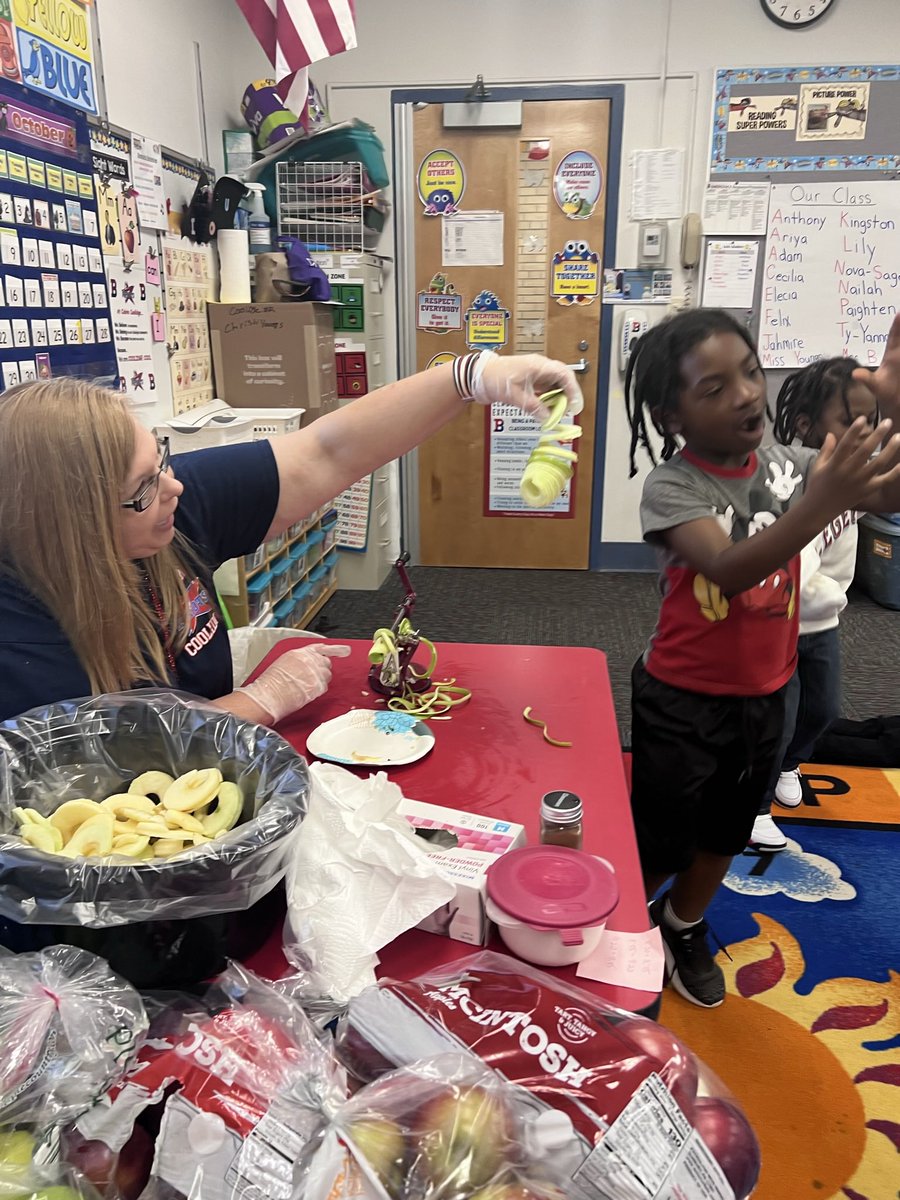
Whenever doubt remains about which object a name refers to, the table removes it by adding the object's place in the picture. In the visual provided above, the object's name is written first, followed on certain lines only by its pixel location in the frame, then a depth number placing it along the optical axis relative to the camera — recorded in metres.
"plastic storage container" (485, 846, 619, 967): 0.74
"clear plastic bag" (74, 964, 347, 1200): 0.46
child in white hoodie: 1.89
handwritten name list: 3.74
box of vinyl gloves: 0.77
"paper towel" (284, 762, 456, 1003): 0.72
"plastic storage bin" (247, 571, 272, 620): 2.92
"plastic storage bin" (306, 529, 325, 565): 3.56
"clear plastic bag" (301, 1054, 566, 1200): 0.44
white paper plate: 1.09
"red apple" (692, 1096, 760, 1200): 0.48
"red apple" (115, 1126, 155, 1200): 0.48
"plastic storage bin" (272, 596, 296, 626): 3.20
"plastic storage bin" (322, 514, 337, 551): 3.81
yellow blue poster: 2.07
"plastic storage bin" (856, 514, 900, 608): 3.73
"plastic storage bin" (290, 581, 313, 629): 3.43
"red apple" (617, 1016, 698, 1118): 0.50
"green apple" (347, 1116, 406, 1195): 0.45
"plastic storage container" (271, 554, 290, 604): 3.13
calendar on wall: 2.04
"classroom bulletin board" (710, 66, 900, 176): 3.62
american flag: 2.74
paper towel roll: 3.23
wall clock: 3.56
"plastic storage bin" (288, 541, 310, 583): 3.33
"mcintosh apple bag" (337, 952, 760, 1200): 0.45
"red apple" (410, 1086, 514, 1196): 0.45
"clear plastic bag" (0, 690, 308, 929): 0.61
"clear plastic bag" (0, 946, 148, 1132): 0.49
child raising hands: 1.29
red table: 0.80
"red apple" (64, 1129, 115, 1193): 0.47
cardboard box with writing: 3.24
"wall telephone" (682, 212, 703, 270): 3.80
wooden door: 3.87
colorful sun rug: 1.32
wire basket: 3.54
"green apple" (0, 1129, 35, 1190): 0.45
